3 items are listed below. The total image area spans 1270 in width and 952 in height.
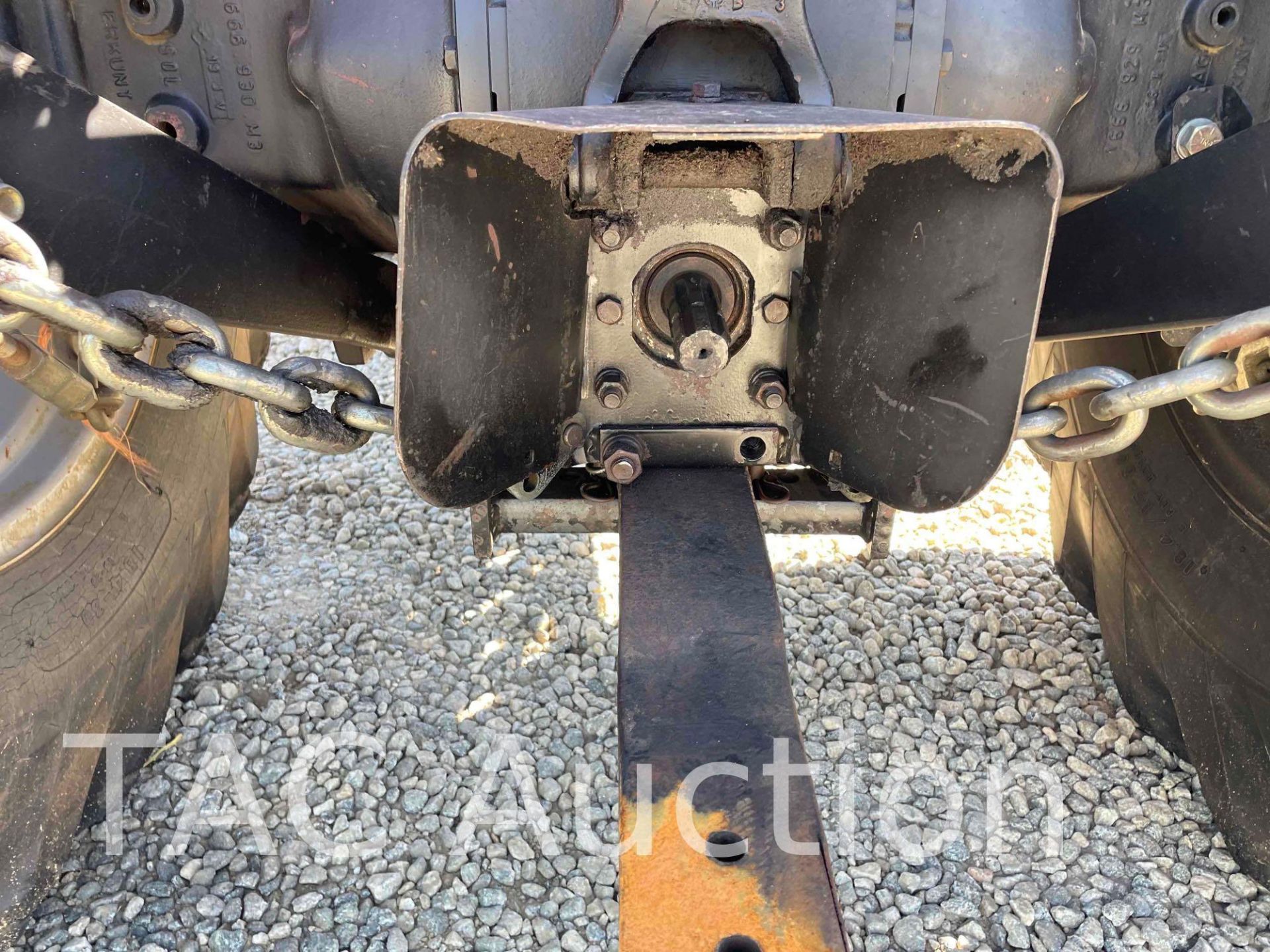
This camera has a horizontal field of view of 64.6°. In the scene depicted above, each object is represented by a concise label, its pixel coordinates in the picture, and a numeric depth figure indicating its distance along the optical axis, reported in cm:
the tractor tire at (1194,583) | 152
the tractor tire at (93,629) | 138
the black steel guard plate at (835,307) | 107
